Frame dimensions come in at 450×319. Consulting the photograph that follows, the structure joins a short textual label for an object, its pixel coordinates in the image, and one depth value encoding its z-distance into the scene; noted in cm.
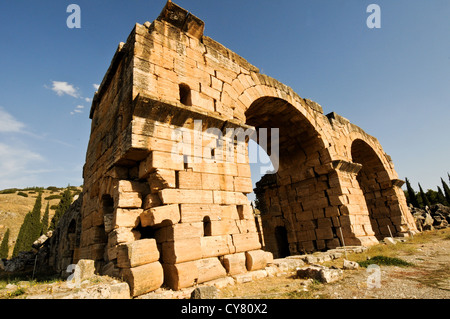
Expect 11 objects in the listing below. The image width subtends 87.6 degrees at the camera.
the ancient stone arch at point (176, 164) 423
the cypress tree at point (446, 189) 3006
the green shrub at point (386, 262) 551
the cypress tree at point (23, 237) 2425
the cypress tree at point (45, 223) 2628
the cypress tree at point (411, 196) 2699
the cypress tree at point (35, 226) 2574
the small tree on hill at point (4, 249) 2382
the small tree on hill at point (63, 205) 2414
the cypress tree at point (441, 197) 2958
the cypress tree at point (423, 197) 2969
